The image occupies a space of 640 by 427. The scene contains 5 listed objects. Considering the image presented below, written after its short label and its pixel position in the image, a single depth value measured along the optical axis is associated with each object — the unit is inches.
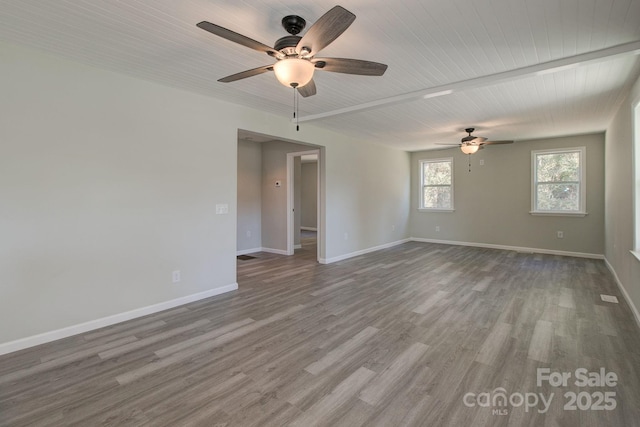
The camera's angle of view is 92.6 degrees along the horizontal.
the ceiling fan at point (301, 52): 68.5
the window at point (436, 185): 316.8
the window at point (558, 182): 247.4
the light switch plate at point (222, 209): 157.4
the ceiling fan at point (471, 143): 220.5
